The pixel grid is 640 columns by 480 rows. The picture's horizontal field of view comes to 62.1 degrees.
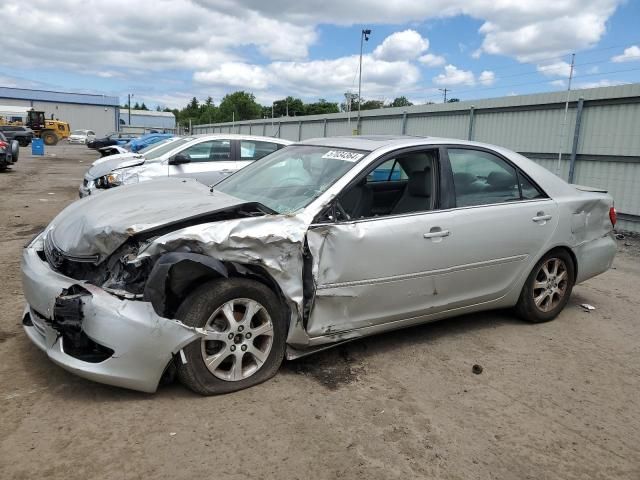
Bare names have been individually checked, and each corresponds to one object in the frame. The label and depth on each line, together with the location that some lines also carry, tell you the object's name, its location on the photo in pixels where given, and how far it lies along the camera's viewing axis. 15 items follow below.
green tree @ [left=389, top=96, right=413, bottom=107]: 63.81
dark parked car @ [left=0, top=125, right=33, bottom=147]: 39.38
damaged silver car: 3.02
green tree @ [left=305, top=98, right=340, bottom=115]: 73.69
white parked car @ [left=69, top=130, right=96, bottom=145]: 58.03
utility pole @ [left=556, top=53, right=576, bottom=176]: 11.02
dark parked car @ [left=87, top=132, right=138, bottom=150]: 34.02
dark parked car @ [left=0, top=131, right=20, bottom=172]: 19.05
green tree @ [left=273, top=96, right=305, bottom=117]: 81.06
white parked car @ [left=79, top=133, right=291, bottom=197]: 8.93
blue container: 32.62
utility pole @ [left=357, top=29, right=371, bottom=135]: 20.33
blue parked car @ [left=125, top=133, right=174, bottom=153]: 18.98
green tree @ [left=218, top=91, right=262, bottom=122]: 86.32
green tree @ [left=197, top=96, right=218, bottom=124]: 89.09
